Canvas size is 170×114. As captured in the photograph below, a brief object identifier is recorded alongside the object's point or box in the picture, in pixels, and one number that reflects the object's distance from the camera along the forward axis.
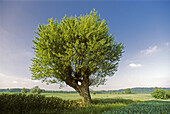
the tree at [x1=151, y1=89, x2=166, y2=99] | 28.27
